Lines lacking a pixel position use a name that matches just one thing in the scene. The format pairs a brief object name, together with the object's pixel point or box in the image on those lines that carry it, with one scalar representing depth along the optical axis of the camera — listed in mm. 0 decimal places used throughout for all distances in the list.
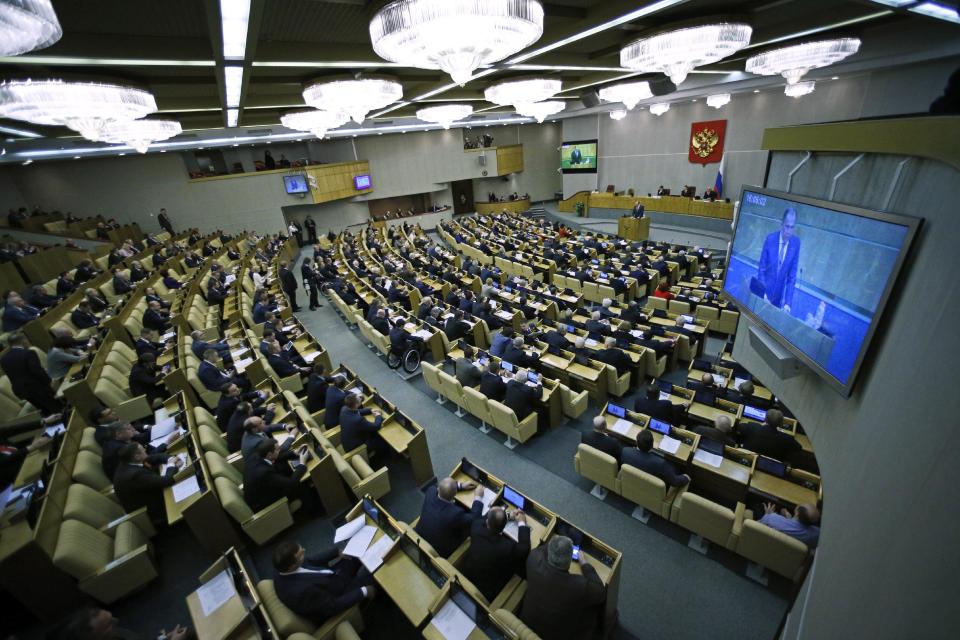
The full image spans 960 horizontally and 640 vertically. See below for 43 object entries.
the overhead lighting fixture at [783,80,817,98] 10036
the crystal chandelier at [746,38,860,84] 6102
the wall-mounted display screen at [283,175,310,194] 18906
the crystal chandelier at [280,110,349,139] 7076
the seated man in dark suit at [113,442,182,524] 4078
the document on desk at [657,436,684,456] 4350
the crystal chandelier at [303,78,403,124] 5066
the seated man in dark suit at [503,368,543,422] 5305
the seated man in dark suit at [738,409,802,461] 4211
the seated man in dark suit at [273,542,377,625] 2902
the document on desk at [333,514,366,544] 3545
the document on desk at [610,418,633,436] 4690
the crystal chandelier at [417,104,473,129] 8672
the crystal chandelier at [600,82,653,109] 8039
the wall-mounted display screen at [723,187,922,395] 2193
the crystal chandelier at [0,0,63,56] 1858
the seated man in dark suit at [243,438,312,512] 4074
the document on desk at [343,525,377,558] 3400
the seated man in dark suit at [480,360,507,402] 5664
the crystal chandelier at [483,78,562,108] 6352
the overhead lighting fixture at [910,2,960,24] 3773
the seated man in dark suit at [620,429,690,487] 3951
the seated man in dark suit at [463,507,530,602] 3160
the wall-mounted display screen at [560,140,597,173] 21120
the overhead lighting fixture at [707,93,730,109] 12703
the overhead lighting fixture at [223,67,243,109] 4625
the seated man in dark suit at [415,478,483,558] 3498
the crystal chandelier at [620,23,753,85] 4301
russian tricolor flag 15680
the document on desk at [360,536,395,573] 3289
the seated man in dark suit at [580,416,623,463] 4391
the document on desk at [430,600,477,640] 2732
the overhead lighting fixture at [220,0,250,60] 2886
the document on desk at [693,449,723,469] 4121
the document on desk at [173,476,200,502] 4078
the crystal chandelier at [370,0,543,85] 2693
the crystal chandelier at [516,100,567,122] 8172
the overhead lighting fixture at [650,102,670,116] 12473
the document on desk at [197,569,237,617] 3022
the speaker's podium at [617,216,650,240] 15367
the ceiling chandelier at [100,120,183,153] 6372
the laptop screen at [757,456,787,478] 3922
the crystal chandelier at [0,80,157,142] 3648
